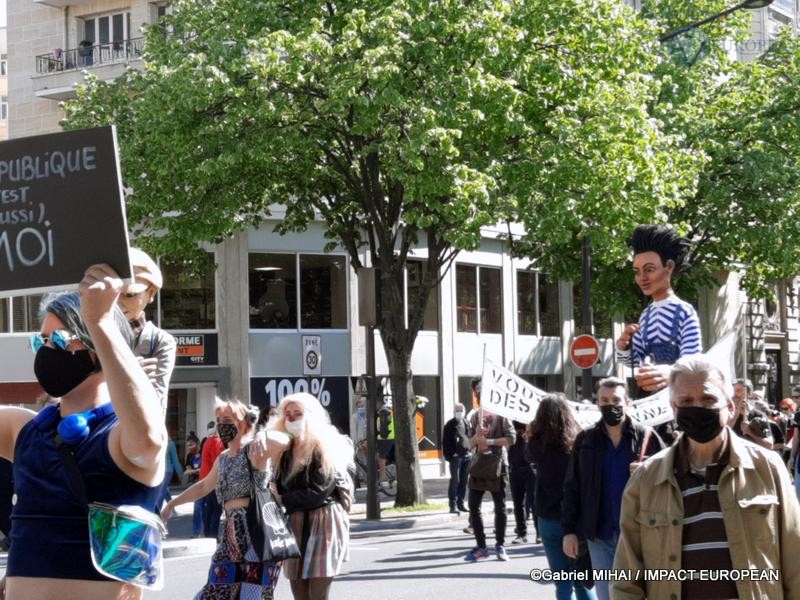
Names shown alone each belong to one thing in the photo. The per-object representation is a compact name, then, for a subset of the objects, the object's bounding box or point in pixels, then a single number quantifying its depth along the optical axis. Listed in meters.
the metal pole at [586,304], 25.69
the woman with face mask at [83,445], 3.88
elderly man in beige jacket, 4.88
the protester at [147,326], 6.13
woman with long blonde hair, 8.99
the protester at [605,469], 8.23
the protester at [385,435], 31.02
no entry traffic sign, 24.28
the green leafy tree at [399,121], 22.03
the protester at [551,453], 10.51
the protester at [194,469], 20.71
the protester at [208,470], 17.66
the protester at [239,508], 8.28
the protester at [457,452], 22.95
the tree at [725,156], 33.22
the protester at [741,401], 14.51
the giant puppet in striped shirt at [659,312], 6.73
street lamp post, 25.31
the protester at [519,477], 17.75
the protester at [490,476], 15.86
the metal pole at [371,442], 22.31
